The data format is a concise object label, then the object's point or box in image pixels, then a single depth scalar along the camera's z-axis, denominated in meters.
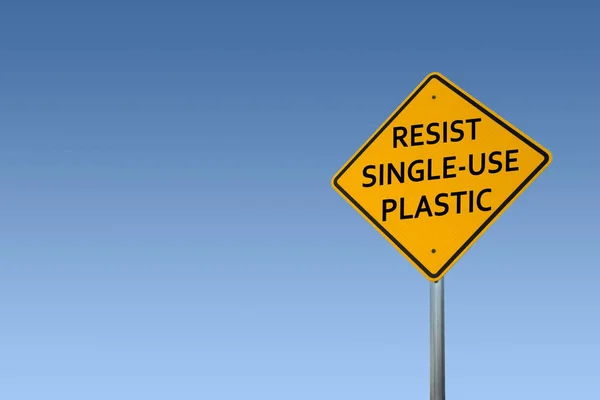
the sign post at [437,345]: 8.34
